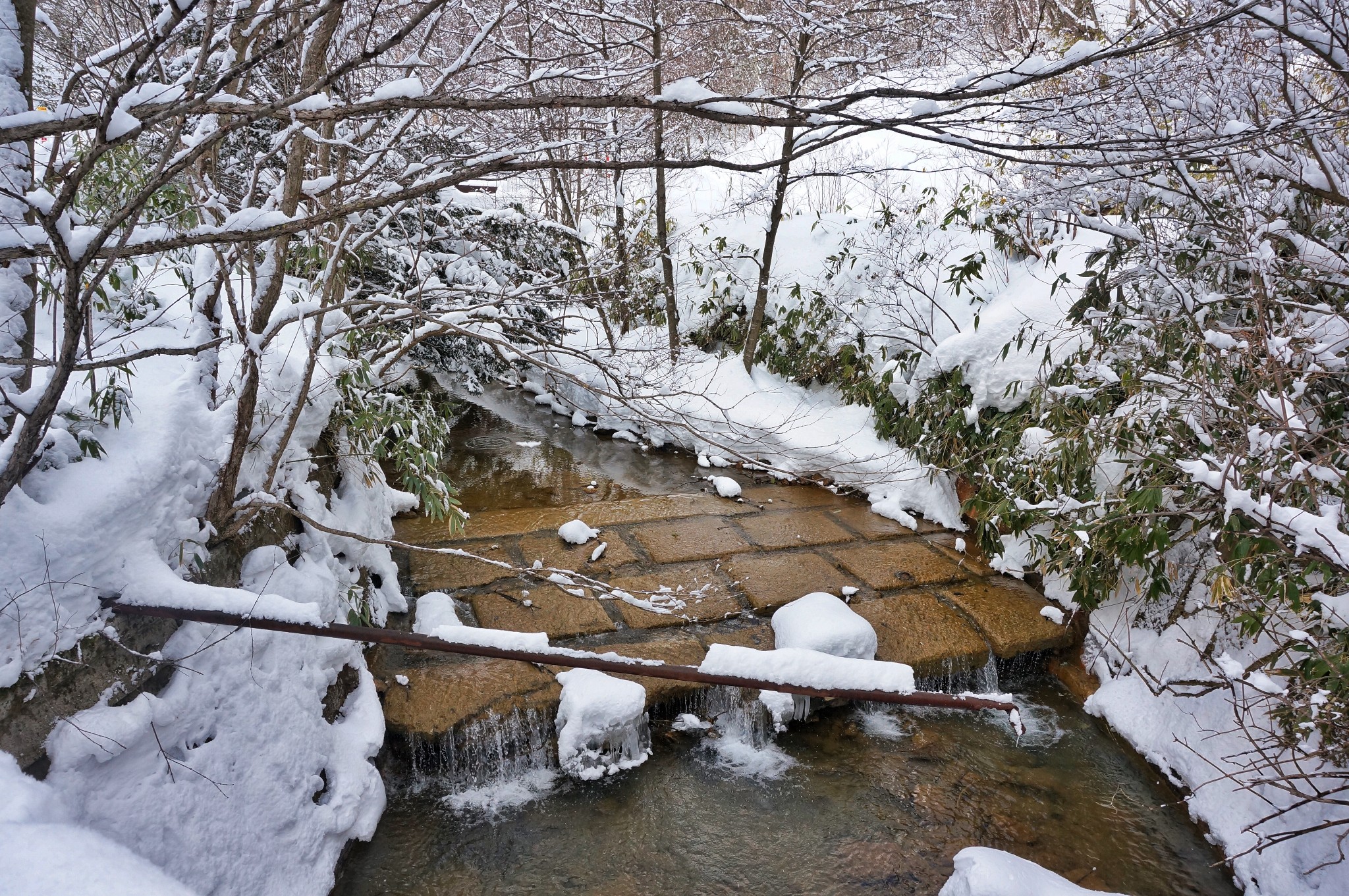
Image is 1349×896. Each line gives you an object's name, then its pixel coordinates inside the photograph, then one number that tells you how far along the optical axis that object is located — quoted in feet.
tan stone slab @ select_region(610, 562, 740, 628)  10.57
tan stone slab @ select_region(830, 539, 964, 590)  11.96
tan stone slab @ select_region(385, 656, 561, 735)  8.45
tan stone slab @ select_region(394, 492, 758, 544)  13.24
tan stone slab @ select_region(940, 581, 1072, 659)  10.61
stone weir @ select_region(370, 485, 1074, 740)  9.12
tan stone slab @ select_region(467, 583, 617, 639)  10.16
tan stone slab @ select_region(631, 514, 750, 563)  12.53
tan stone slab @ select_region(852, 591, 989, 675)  10.10
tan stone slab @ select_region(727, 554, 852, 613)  11.25
